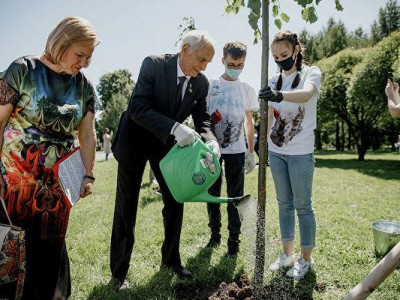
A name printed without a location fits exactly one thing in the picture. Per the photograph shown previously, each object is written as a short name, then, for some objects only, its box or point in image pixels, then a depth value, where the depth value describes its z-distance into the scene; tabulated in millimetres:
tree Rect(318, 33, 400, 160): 13656
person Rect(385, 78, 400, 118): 2660
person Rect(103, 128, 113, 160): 18344
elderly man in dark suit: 2320
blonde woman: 1796
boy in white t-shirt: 3342
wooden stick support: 1401
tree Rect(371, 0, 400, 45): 31031
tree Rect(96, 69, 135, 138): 39831
